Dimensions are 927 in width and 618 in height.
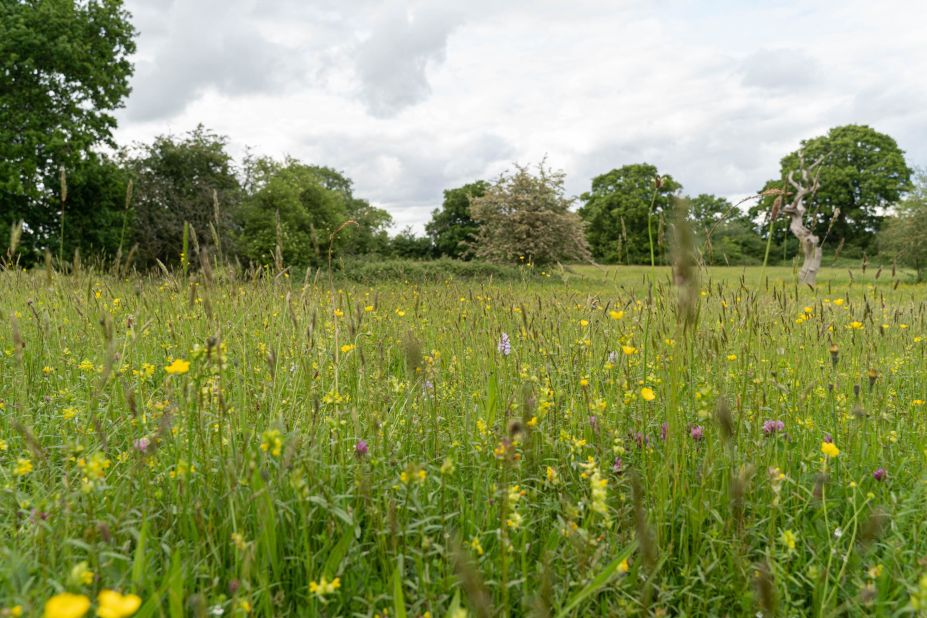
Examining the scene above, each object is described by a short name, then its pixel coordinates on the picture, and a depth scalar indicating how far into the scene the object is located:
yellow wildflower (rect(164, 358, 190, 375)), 1.62
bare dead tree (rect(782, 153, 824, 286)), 17.38
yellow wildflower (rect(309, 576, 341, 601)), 1.27
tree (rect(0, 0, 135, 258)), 16.70
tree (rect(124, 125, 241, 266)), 21.67
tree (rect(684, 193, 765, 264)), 44.16
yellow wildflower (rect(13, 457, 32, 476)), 1.46
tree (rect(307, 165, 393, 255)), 51.06
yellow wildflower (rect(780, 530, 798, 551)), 1.50
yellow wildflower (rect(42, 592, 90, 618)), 0.70
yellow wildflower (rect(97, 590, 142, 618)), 0.74
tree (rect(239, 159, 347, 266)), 25.16
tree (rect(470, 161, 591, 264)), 24.86
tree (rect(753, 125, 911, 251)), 37.22
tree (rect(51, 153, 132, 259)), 18.66
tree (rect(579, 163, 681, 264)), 43.88
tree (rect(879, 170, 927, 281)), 22.91
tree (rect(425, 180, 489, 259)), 53.44
